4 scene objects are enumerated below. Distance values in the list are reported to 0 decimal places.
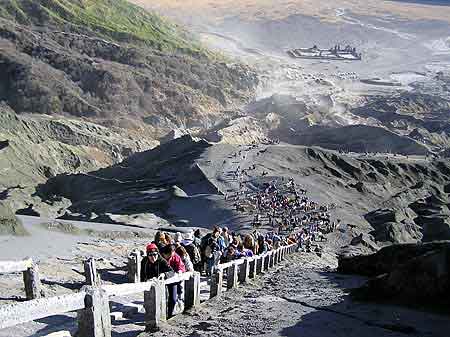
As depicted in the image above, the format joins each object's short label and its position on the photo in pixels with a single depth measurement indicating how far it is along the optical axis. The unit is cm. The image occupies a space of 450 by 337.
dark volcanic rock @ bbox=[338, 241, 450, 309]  1156
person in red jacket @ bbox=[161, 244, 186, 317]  855
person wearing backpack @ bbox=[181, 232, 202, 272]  1284
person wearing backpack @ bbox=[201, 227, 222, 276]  1289
